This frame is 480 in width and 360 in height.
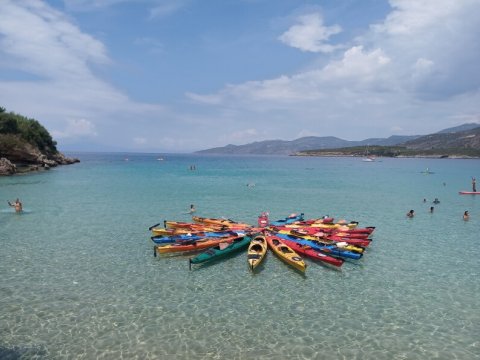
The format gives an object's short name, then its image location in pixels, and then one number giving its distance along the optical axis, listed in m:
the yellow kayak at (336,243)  24.66
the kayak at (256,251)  22.12
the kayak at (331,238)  26.67
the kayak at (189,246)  24.86
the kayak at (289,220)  34.34
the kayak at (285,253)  21.78
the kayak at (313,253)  22.50
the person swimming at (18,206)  38.81
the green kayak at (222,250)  22.64
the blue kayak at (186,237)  26.67
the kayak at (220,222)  31.60
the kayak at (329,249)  23.91
